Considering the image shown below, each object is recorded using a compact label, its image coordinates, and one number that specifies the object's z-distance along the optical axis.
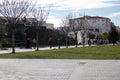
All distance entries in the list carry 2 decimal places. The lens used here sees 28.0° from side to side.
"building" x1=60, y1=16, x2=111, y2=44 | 60.57
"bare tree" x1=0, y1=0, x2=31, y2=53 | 23.31
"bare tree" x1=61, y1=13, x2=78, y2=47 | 56.36
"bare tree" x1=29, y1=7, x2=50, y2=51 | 31.40
